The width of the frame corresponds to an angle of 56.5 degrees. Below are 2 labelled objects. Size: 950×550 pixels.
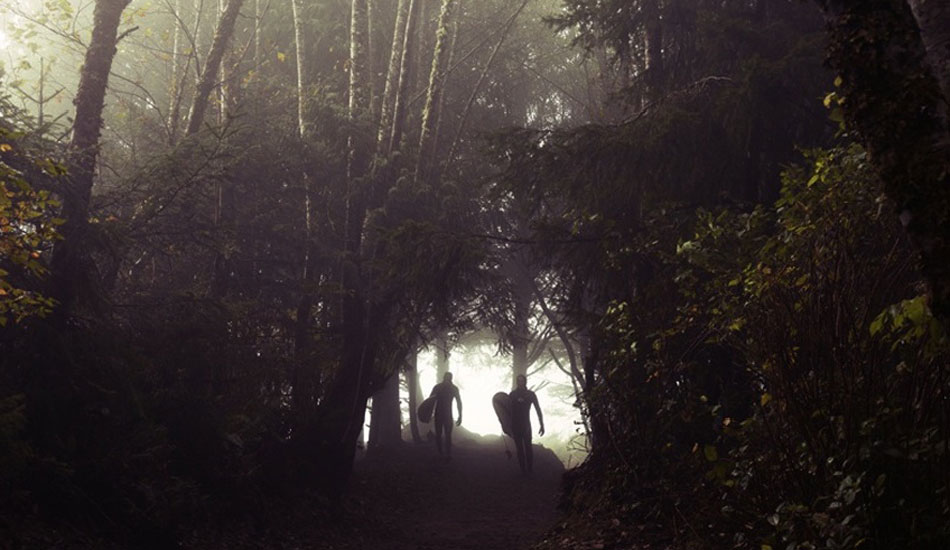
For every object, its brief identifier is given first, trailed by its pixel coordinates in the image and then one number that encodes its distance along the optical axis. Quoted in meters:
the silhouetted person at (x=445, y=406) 19.77
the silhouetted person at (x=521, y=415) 18.56
